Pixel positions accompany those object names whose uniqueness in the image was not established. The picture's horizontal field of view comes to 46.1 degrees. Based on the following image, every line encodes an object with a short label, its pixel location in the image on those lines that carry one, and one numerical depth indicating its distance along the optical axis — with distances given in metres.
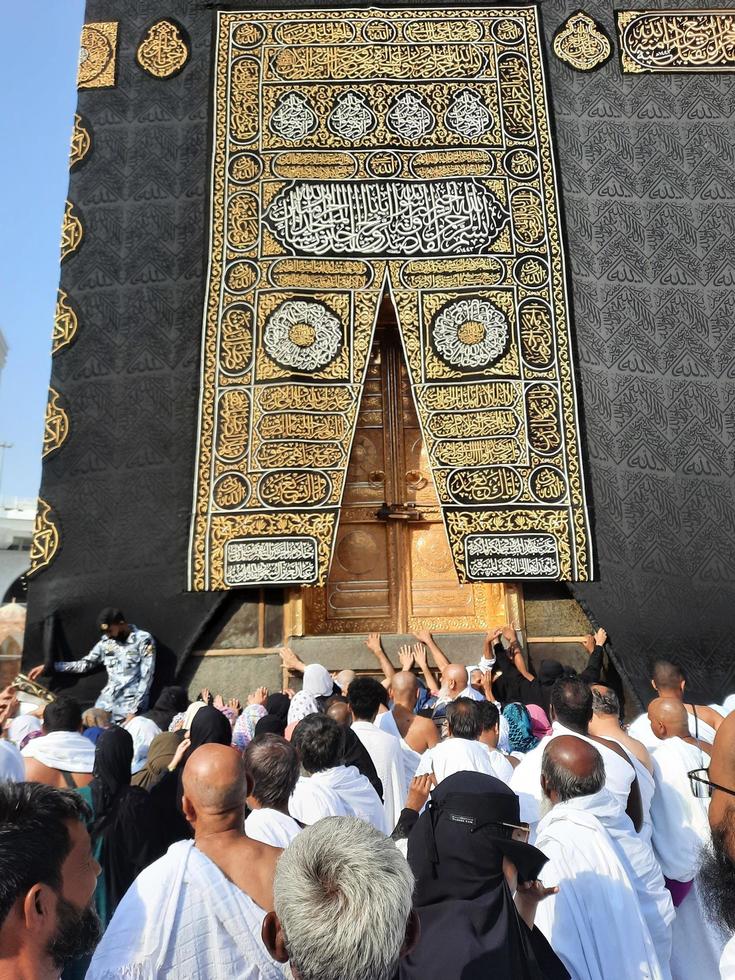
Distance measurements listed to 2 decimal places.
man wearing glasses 1.29
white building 17.23
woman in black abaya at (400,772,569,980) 1.38
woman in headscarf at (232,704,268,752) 3.67
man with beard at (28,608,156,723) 6.02
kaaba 6.50
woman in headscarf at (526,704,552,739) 4.40
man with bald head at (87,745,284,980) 1.45
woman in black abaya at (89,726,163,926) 2.32
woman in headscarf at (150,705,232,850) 2.54
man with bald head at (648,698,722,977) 2.19
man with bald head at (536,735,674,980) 1.81
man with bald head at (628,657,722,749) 3.04
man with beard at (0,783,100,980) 1.11
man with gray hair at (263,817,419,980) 1.06
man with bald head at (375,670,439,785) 3.44
